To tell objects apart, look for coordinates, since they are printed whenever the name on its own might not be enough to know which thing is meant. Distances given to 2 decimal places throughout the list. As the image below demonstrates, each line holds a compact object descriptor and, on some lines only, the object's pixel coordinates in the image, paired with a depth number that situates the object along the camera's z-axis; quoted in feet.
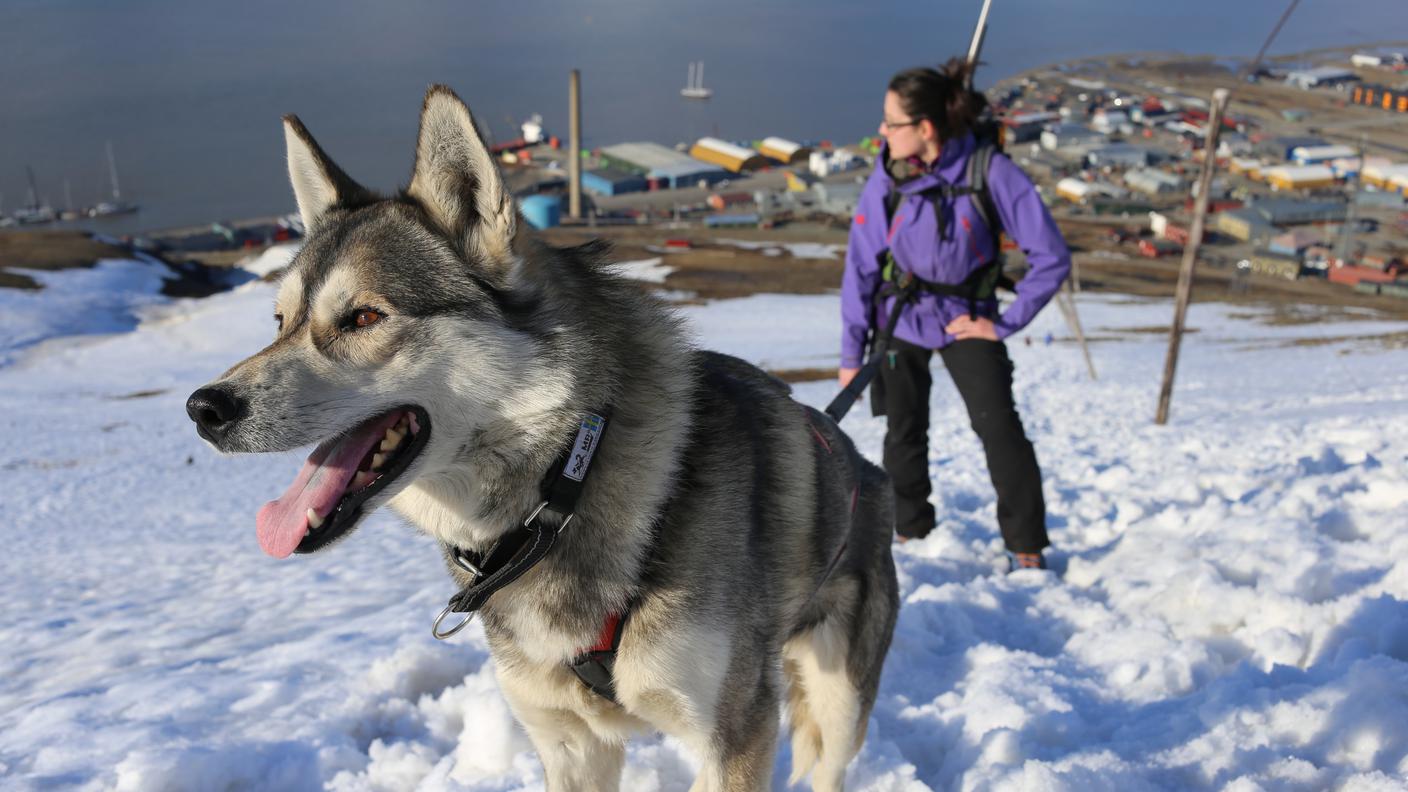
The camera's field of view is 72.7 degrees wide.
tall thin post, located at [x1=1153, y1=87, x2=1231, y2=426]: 40.34
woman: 17.94
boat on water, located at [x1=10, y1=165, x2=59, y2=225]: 229.25
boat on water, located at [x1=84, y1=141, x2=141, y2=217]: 235.20
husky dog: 8.54
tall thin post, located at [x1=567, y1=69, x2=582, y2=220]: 245.45
